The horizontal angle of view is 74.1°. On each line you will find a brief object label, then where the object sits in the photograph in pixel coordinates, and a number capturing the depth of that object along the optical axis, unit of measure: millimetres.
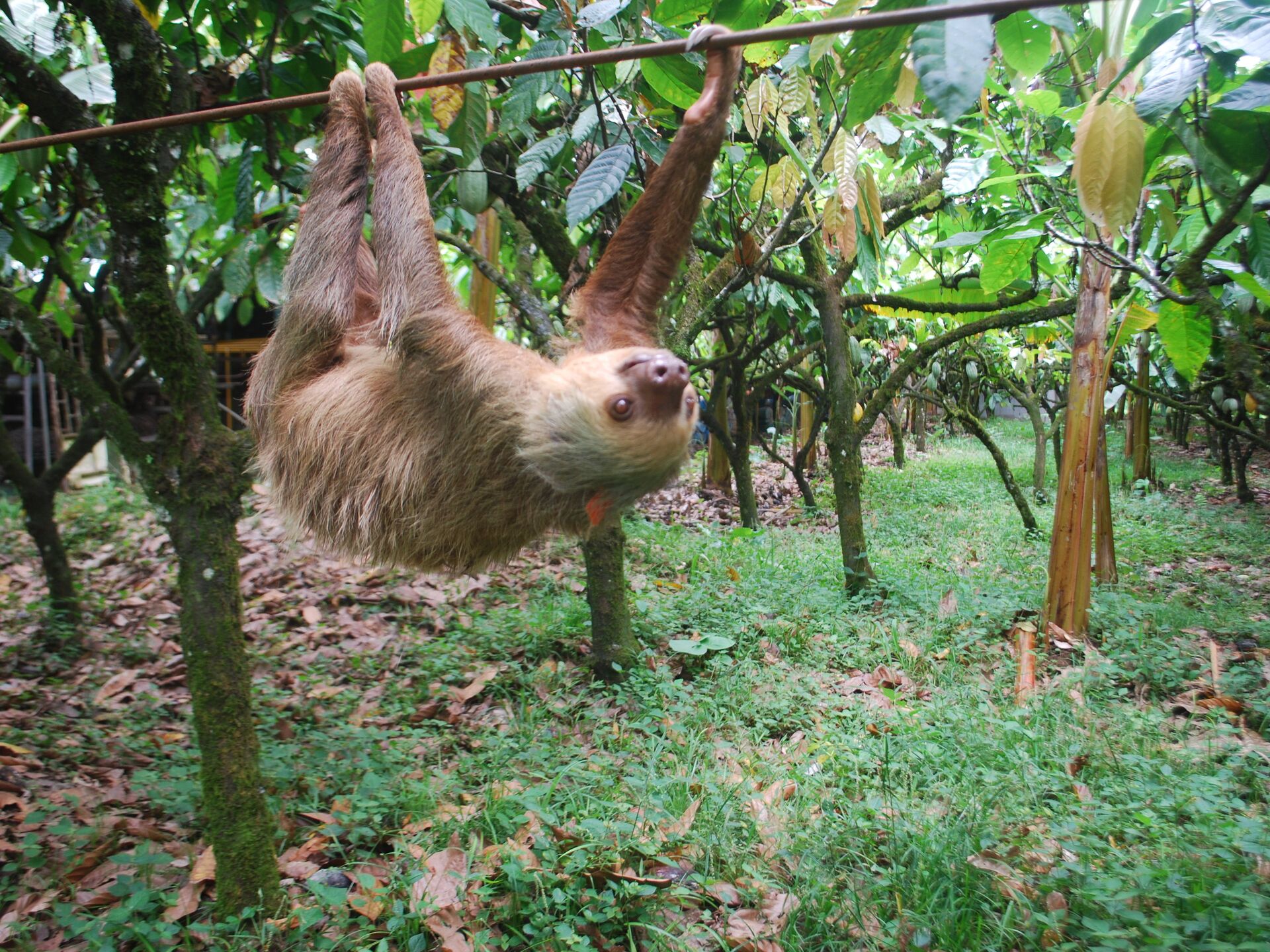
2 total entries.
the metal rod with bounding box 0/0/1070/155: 1520
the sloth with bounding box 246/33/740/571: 2748
